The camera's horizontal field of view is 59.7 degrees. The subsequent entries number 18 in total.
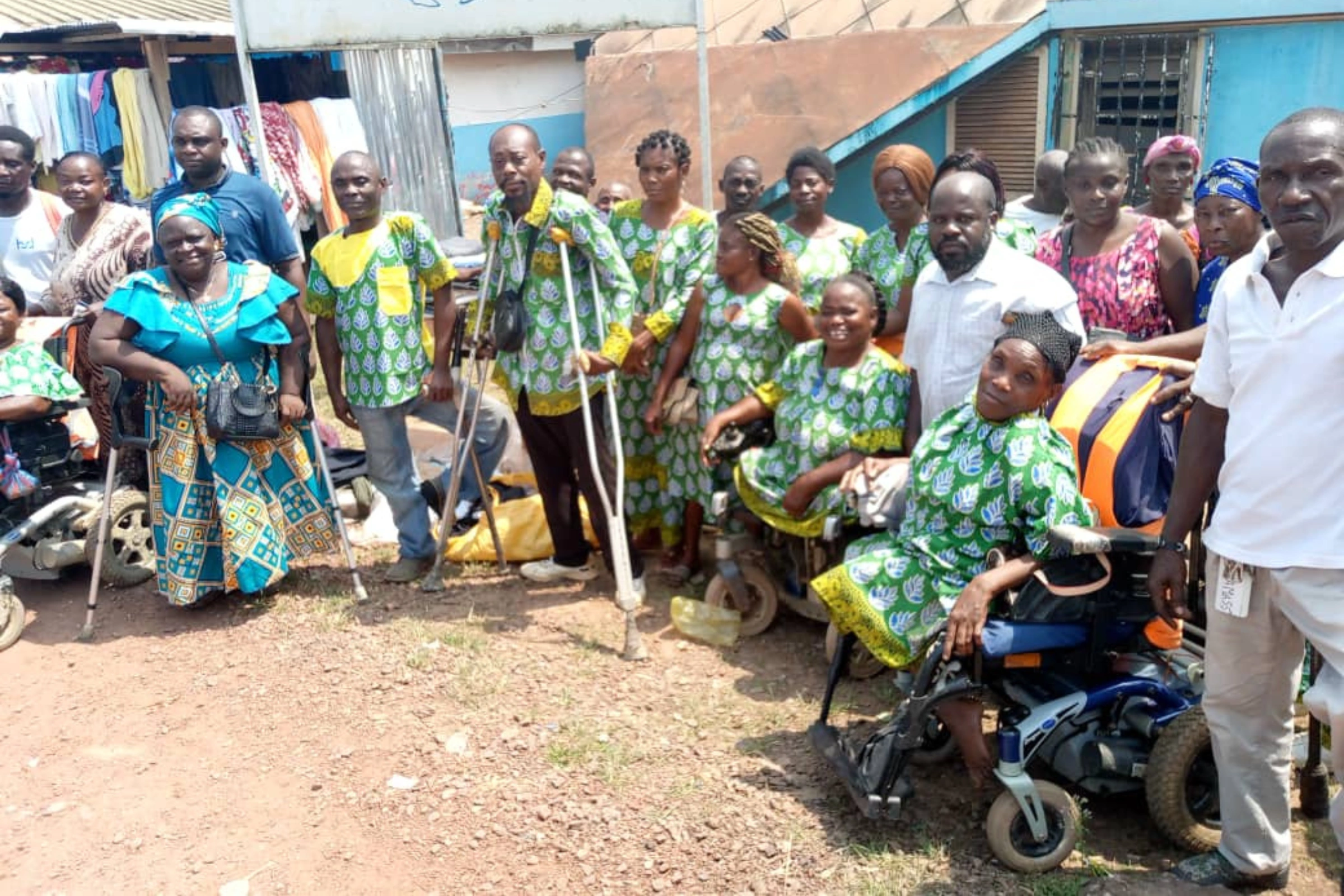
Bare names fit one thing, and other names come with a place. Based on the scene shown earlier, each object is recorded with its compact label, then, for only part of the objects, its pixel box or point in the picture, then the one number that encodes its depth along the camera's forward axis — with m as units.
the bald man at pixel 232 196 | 5.45
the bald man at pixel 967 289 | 3.97
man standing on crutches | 5.11
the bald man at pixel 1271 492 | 2.69
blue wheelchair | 3.39
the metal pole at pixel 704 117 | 6.29
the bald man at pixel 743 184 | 5.47
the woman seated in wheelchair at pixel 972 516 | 3.48
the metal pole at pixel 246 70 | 6.14
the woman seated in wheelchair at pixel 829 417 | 4.45
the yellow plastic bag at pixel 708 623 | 5.05
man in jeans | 5.36
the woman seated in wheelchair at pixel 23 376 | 5.53
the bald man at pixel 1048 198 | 5.66
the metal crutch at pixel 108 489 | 5.46
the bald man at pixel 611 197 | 6.75
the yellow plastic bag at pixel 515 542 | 6.08
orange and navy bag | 3.66
